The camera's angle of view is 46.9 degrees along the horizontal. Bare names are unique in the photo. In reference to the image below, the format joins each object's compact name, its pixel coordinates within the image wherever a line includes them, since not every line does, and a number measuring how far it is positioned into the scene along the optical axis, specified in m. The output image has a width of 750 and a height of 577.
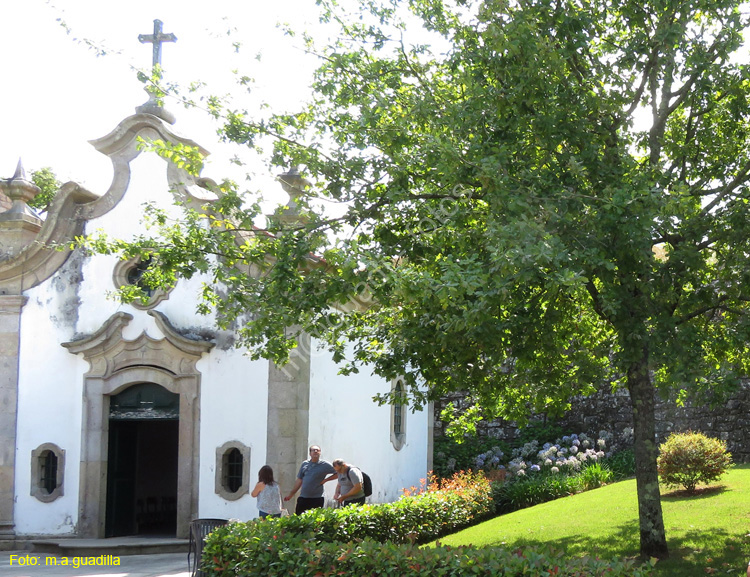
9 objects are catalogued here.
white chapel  14.09
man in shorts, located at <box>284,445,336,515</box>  12.21
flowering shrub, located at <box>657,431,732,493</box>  13.63
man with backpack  12.20
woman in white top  11.85
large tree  8.12
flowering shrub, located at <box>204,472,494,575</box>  8.89
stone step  13.51
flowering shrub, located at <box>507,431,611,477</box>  17.88
